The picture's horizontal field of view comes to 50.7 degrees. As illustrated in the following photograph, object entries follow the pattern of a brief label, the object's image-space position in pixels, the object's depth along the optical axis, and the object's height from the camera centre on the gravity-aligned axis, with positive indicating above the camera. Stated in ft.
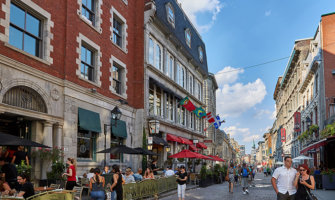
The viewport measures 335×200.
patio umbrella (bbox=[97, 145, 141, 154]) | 56.34 -2.09
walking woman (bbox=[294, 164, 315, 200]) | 27.30 -3.58
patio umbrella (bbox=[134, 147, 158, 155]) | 64.24 -2.61
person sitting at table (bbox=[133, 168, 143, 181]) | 56.08 -6.35
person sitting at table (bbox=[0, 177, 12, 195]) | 27.11 -4.15
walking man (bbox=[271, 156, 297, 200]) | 27.20 -3.49
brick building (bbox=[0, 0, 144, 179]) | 44.98 +9.30
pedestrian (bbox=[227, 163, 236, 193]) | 70.33 -8.12
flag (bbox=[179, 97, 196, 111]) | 100.32 +9.40
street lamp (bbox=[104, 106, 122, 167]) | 56.80 +3.82
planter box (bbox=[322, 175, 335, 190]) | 69.61 -8.92
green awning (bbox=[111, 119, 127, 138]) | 68.95 +1.53
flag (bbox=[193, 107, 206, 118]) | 111.07 +7.81
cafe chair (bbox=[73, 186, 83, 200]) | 36.91 -6.02
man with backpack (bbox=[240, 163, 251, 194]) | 67.05 -7.61
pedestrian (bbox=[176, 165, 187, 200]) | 44.80 -5.72
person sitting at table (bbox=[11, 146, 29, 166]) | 40.01 -2.18
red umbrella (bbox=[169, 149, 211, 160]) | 82.44 -4.20
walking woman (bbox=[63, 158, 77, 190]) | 40.32 -4.50
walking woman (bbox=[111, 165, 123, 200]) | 35.30 -4.80
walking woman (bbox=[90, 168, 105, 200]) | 32.01 -4.56
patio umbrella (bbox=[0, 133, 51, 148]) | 32.45 -0.39
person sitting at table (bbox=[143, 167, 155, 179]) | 55.97 -6.12
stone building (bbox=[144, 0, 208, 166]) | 85.30 +18.24
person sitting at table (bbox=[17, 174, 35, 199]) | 25.89 -3.80
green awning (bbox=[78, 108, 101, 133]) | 56.54 +2.74
